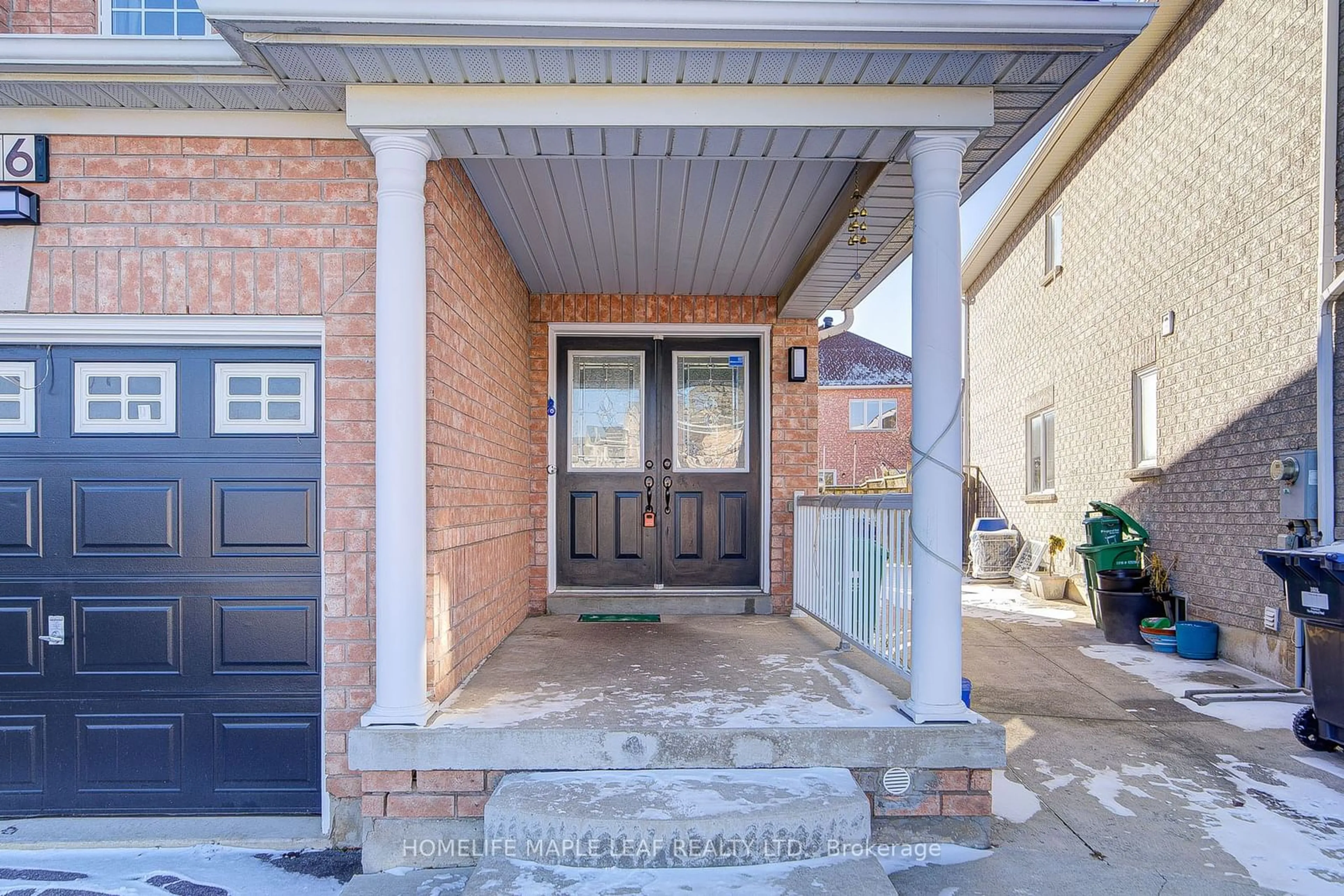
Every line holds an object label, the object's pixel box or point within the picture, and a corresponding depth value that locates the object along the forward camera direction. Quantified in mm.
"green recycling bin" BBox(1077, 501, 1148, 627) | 6965
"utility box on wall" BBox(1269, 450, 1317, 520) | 4758
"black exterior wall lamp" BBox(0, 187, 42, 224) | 3123
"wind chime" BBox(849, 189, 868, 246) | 3910
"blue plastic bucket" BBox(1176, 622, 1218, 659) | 5977
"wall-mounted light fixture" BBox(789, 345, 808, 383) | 5828
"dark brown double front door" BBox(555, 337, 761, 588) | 5984
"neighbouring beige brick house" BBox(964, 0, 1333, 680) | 5191
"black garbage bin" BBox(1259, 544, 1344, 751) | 3721
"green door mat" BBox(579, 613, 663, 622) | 5395
